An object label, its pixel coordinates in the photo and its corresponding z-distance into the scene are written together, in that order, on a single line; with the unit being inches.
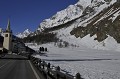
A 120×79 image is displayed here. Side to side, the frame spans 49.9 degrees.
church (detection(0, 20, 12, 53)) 2196.0
